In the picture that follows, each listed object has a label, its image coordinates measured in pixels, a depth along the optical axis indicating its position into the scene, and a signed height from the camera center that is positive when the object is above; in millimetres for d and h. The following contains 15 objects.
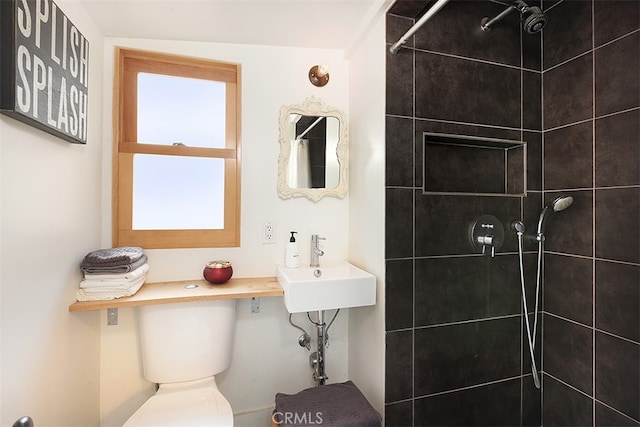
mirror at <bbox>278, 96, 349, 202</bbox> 1725 +385
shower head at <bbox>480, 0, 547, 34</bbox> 1320 +908
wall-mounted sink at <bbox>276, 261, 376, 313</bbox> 1364 -367
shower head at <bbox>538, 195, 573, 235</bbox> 1482 +58
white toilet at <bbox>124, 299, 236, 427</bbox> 1368 -641
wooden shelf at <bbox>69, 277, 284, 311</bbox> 1283 -374
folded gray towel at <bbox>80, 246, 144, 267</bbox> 1293 -192
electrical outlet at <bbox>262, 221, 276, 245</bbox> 1720 -100
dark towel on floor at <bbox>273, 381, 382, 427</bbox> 1203 -846
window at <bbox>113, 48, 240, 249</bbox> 1585 +353
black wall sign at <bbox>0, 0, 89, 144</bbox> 826 +494
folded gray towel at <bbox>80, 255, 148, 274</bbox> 1291 -239
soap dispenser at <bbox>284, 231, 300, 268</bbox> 1670 -223
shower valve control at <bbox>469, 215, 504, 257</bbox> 1517 -87
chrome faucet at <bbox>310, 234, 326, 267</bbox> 1711 -211
